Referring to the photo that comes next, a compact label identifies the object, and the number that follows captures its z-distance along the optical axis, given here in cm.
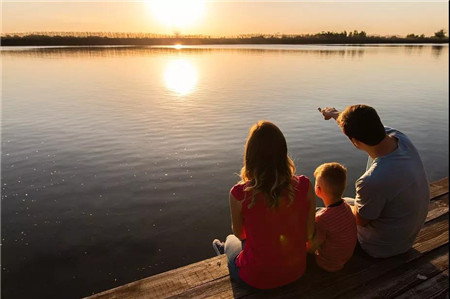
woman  270
